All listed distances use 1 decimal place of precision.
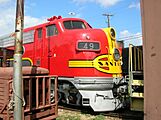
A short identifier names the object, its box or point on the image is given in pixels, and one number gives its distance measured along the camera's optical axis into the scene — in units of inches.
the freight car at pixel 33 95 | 204.2
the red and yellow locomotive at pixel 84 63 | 346.0
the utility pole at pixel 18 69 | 172.2
